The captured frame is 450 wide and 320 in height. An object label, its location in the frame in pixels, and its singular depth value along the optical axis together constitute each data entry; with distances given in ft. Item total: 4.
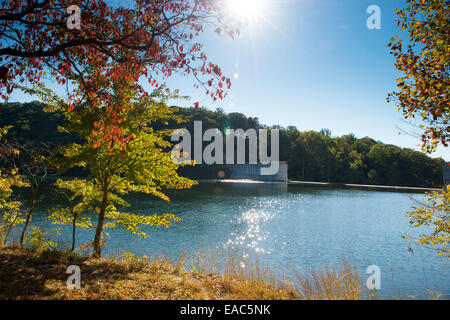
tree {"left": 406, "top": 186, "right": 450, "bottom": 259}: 23.15
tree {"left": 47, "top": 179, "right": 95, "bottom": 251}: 30.71
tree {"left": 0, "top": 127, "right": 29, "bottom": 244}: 30.96
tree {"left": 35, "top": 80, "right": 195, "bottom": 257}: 28.40
